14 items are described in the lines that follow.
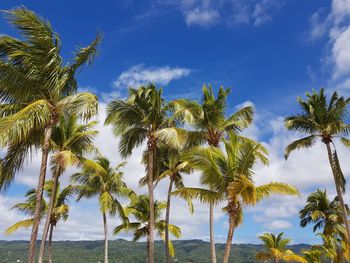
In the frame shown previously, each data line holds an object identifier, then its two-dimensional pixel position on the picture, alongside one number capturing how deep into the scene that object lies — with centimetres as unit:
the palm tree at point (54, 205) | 3647
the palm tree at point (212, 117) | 2614
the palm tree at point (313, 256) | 3672
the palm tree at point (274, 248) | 4104
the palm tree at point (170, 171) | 2947
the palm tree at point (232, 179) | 1653
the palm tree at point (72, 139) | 2238
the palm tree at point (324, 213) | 4225
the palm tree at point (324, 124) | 2850
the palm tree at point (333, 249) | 3598
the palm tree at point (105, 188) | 3603
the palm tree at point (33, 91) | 1313
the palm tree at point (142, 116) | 2489
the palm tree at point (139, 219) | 3666
